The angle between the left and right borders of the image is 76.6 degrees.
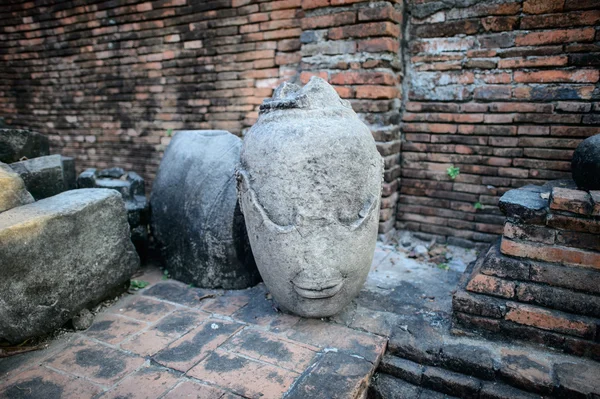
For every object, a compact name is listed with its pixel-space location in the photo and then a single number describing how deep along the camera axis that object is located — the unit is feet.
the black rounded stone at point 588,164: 7.30
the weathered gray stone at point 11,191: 7.44
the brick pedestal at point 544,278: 6.45
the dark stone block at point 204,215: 8.89
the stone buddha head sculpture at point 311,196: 6.62
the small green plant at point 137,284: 9.41
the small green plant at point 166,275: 9.95
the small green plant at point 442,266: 10.13
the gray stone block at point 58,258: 6.70
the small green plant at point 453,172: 11.34
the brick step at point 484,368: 5.88
